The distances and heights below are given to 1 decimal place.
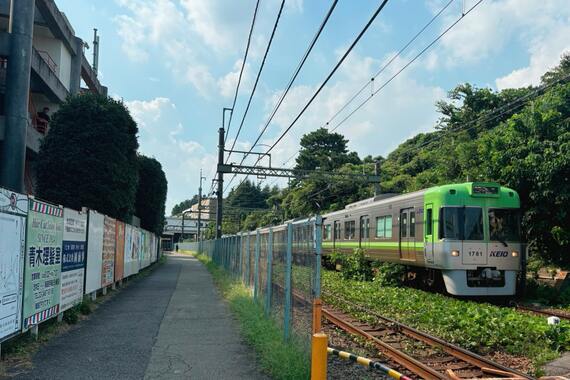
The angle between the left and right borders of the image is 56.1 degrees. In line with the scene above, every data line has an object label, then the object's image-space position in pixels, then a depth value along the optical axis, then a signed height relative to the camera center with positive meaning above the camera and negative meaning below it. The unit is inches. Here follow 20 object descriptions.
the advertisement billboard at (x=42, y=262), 313.1 -18.4
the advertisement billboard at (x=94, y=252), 485.7 -17.1
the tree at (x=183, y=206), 7185.0 +406.5
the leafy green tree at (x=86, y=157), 688.4 +100.5
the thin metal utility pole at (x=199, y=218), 2583.7 +88.2
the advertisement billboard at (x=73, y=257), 399.5 -19.1
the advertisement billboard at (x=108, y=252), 567.5 -20.4
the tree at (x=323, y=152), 2429.9 +401.1
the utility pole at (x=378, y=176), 1339.8 +152.6
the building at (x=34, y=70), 819.4 +297.6
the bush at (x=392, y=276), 687.1 -48.3
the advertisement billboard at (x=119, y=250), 657.5 -20.5
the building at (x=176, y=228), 4446.4 +63.3
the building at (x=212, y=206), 2401.1 +134.5
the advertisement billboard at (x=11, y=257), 268.4 -12.9
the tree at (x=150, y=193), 1379.2 +108.5
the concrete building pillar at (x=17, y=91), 796.0 +217.5
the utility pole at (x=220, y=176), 1317.7 +147.1
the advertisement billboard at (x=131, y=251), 753.6 -25.0
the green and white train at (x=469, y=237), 551.2 +2.3
